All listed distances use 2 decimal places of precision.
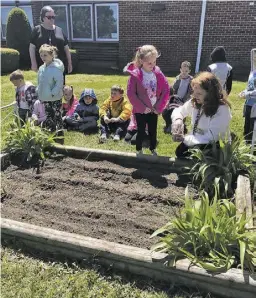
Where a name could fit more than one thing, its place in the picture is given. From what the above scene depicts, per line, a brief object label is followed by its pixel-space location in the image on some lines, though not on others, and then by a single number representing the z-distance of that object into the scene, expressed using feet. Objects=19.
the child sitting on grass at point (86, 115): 20.08
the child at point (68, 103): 21.01
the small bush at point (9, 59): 39.75
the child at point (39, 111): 17.98
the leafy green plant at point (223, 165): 11.48
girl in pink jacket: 13.68
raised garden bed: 8.25
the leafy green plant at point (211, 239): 7.88
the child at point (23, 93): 17.97
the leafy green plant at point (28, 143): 14.79
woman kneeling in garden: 11.96
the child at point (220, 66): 18.15
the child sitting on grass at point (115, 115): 19.19
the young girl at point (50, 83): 16.95
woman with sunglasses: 19.38
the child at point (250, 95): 14.89
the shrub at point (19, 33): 43.19
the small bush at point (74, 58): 42.01
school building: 37.83
